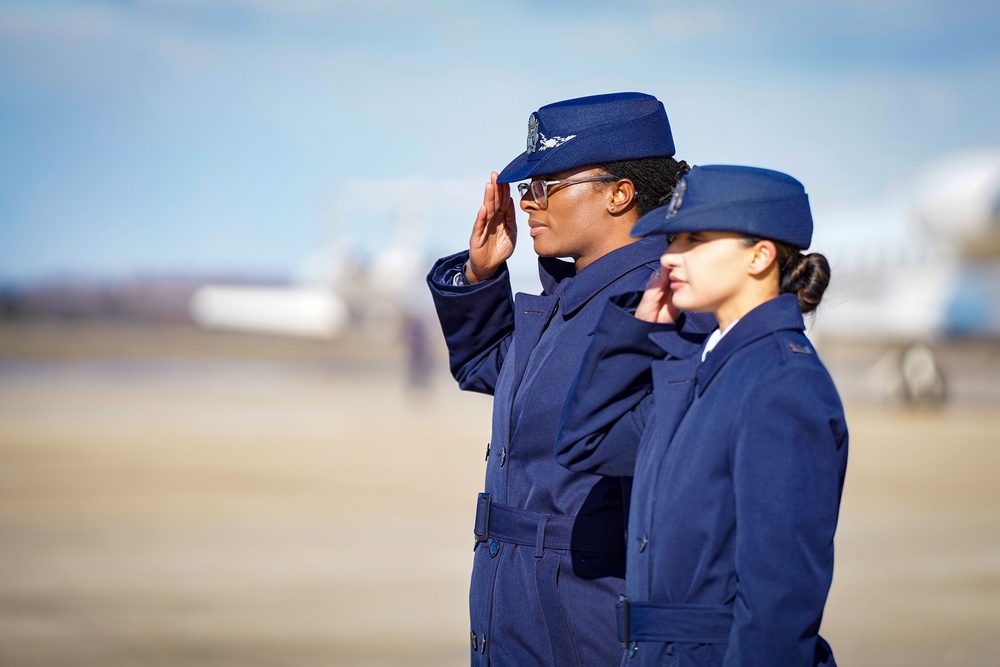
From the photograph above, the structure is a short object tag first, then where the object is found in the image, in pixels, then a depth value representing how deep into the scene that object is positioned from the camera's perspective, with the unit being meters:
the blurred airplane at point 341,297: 84.06
